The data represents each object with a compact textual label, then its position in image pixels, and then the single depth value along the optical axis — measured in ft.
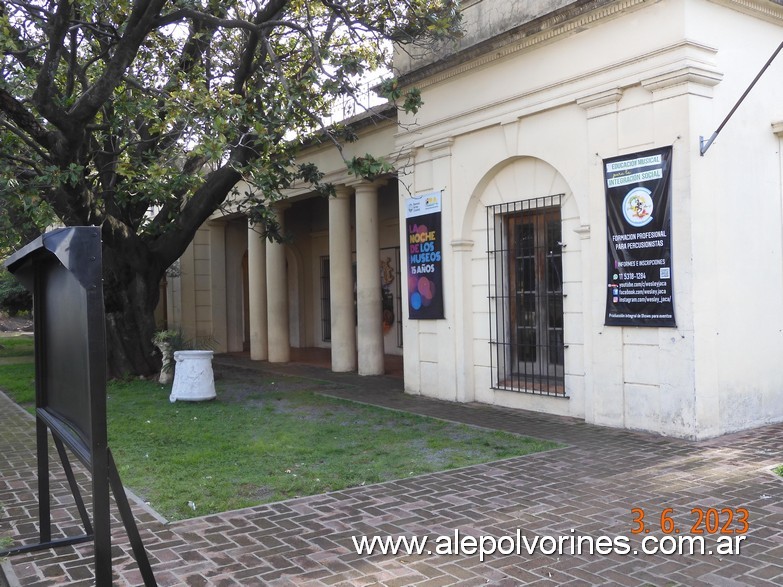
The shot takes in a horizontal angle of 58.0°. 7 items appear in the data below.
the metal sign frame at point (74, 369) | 10.37
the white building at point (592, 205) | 24.73
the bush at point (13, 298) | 66.54
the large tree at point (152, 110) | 29.84
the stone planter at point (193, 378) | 35.27
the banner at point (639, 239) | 24.94
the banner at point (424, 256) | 34.76
